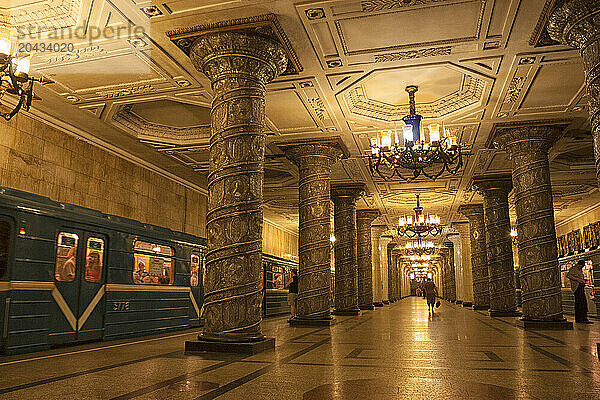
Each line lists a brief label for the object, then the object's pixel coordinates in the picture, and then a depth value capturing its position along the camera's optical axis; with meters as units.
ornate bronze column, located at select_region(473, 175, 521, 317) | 14.63
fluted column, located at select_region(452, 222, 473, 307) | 23.67
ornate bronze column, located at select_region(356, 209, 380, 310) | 19.39
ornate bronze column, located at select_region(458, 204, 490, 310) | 18.30
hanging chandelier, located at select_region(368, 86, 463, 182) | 9.02
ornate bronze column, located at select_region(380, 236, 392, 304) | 29.12
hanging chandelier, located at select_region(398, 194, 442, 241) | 16.47
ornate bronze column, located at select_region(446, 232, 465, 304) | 28.00
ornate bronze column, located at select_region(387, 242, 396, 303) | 34.44
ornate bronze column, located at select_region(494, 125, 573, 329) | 10.05
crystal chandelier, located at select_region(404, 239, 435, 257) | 28.19
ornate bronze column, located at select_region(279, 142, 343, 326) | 11.11
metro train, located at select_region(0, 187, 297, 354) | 7.02
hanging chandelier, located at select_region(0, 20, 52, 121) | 5.34
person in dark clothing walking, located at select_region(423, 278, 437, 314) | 18.09
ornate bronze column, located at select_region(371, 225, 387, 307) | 24.77
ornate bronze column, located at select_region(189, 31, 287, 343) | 6.11
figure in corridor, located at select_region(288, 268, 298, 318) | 13.21
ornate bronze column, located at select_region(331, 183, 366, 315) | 15.35
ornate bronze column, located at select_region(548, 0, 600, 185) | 5.44
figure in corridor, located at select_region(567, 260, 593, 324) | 12.58
